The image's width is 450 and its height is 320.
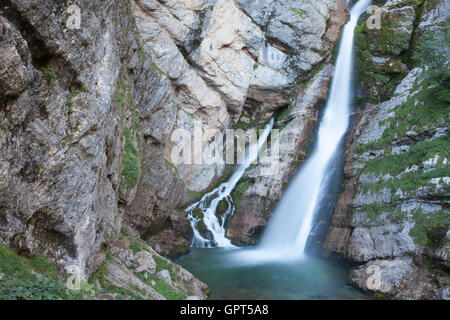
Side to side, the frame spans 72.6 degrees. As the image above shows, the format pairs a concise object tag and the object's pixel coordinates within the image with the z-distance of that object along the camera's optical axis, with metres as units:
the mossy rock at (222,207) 19.06
